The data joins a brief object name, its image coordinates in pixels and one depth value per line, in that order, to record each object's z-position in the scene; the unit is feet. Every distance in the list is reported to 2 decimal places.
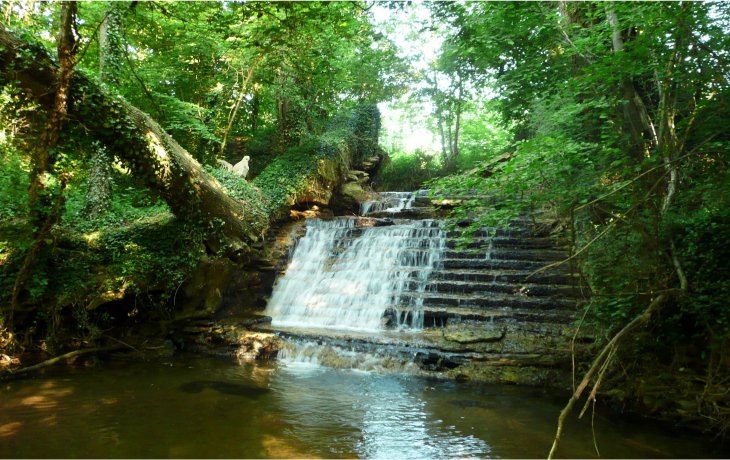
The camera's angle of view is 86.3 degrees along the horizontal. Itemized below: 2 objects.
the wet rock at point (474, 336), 22.35
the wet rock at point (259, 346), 23.95
